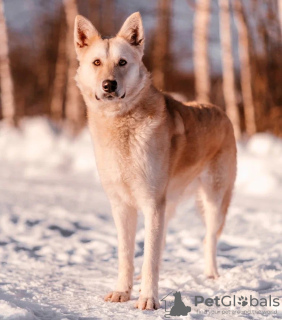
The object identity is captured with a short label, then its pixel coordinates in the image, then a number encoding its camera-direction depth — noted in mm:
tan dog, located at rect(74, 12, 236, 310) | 2936
